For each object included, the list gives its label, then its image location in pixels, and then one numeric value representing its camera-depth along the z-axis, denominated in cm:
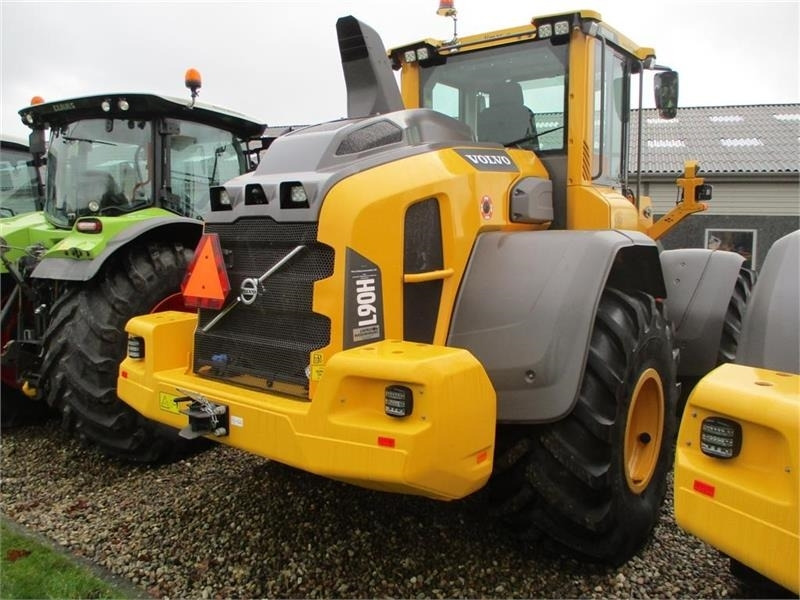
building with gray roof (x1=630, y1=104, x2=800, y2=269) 1345
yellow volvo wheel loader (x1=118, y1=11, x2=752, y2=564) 242
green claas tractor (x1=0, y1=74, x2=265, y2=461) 412
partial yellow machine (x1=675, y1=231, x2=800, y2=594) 169
